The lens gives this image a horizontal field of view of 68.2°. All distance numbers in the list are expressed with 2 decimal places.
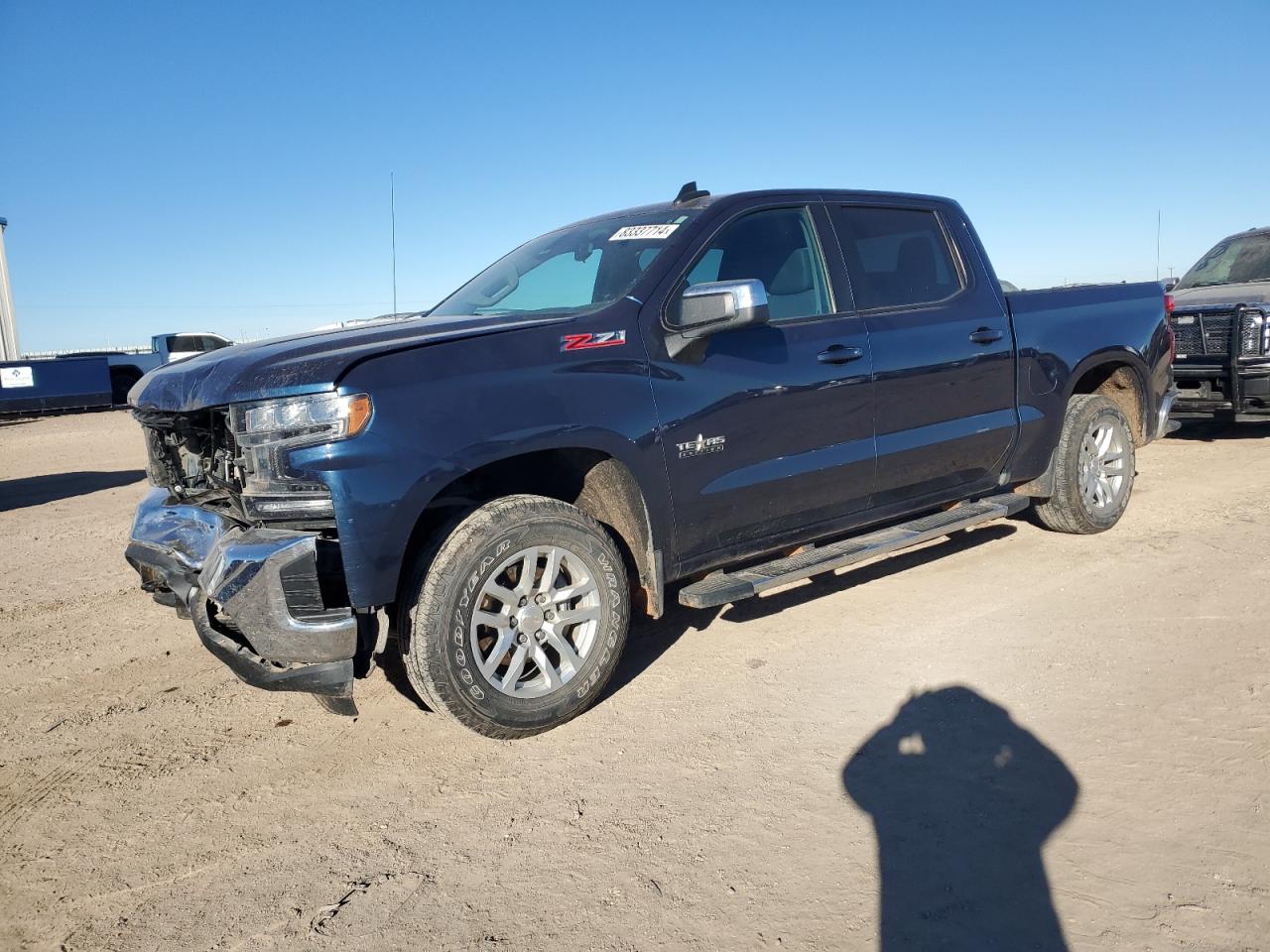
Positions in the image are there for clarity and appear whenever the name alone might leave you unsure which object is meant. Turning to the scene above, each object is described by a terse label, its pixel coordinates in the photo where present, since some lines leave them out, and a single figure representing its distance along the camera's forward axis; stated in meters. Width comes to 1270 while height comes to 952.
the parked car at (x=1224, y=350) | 8.12
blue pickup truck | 3.04
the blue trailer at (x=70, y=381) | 19.67
